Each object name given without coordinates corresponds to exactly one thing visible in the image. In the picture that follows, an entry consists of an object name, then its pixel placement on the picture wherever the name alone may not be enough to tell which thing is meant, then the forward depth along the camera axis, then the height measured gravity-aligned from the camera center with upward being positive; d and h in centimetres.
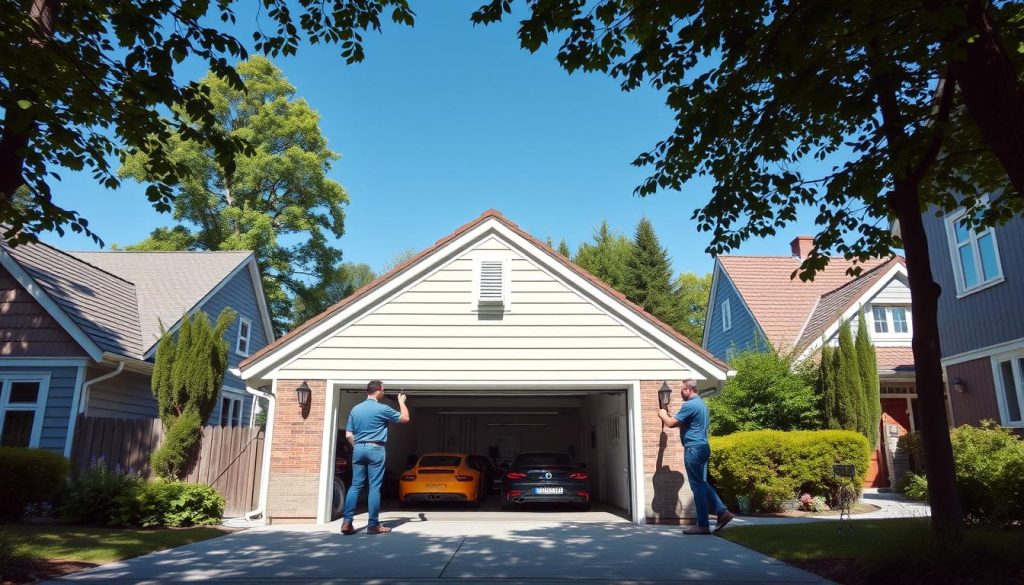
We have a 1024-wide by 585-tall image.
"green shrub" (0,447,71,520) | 1002 -53
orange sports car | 1231 -72
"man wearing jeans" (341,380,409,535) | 877 +10
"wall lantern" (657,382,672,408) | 1035 +81
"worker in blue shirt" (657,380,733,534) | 862 -8
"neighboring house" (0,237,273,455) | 1302 +220
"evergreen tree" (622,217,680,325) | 3457 +909
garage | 1042 +151
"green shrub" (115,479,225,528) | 976 -92
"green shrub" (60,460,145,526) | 995 -84
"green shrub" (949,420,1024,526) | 757 -45
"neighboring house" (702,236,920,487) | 1761 +432
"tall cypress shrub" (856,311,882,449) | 1482 +141
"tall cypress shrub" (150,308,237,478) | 1194 +108
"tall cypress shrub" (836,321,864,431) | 1463 +133
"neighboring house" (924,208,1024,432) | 1291 +279
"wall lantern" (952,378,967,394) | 1454 +137
